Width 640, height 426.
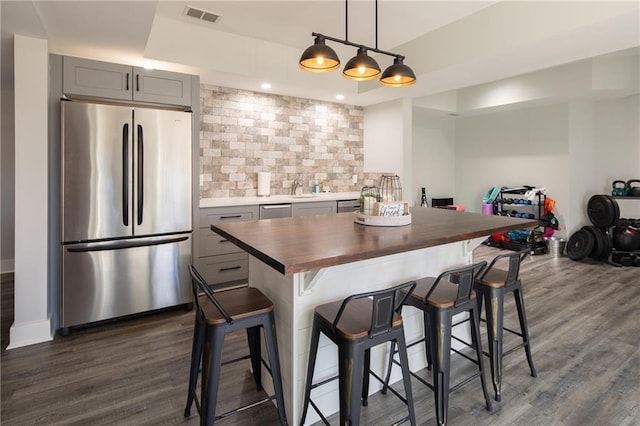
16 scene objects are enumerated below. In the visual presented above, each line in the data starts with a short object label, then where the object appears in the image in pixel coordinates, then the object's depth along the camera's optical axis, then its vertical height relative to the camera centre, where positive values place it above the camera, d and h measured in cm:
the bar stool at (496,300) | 210 -56
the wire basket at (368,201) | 245 +5
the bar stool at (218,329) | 158 -57
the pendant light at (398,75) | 265 +100
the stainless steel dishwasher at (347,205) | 485 +4
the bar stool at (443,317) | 181 -57
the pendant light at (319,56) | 233 +103
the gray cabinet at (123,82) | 293 +111
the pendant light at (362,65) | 252 +103
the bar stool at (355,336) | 151 -58
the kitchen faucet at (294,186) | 512 +32
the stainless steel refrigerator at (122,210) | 288 -1
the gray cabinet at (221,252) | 378 -48
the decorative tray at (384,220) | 231 -8
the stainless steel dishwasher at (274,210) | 417 -2
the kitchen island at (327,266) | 165 -34
